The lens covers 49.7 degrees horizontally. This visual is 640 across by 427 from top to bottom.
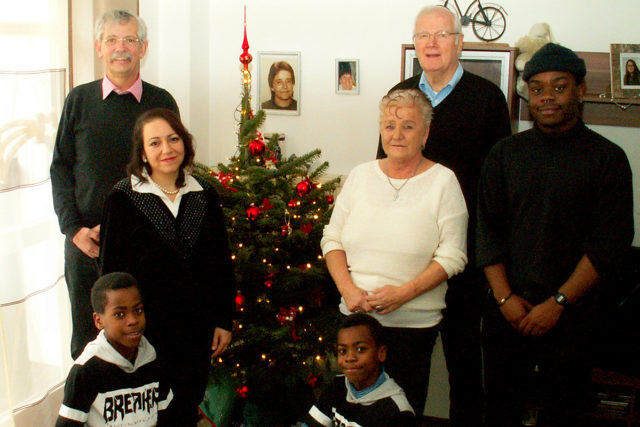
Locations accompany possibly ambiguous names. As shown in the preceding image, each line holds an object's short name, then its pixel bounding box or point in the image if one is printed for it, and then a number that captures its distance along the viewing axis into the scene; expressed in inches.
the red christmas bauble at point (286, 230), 114.7
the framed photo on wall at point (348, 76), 152.3
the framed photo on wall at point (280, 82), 155.8
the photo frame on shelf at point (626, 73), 128.0
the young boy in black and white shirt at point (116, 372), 75.2
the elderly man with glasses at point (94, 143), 97.0
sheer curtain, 101.0
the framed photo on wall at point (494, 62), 130.8
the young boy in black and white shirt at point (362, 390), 77.7
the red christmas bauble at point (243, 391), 114.9
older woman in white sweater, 84.5
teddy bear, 128.4
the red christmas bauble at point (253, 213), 112.6
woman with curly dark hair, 83.4
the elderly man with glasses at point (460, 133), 97.3
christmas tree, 113.6
